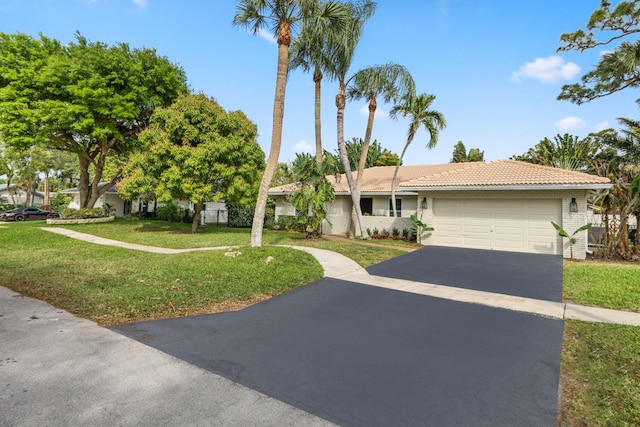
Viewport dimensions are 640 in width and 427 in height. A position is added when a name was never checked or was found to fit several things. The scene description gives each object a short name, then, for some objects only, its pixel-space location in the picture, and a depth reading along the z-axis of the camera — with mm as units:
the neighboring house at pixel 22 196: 50609
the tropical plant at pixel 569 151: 22562
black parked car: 26288
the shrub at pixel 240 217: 23891
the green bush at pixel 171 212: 24875
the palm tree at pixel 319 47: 12984
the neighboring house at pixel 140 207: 26672
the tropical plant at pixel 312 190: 15359
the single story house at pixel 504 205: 12438
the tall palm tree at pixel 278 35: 11297
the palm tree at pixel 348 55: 15281
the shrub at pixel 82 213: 20906
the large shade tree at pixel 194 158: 15180
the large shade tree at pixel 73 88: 18875
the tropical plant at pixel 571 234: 11775
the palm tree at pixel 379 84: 16188
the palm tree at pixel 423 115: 16688
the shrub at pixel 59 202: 37719
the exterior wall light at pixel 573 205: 12344
